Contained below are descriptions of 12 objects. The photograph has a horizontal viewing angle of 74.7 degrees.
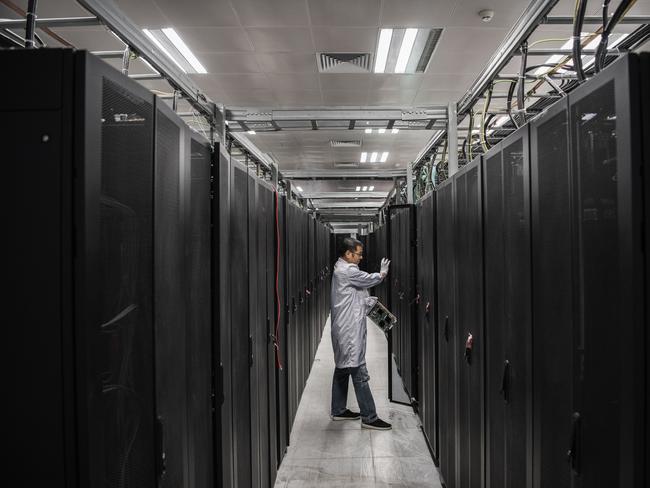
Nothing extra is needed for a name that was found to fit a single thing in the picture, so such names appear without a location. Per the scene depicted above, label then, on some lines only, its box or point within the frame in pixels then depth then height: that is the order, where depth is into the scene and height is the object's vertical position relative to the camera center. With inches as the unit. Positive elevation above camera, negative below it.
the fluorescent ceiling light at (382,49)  174.8 +90.2
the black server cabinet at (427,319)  115.3 -20.4
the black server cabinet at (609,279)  30.1 -2.3
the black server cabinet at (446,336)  92.7 -19.7
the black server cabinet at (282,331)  114.7 -22.8
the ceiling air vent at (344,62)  196.2 +90.9
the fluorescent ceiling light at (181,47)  170.6 +90.1
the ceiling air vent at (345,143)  330.6 +84.9
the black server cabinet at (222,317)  60.0 -9.4
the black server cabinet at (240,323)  69.0 -12.1
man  142.1 -24.0
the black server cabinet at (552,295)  41.1 -4.7
